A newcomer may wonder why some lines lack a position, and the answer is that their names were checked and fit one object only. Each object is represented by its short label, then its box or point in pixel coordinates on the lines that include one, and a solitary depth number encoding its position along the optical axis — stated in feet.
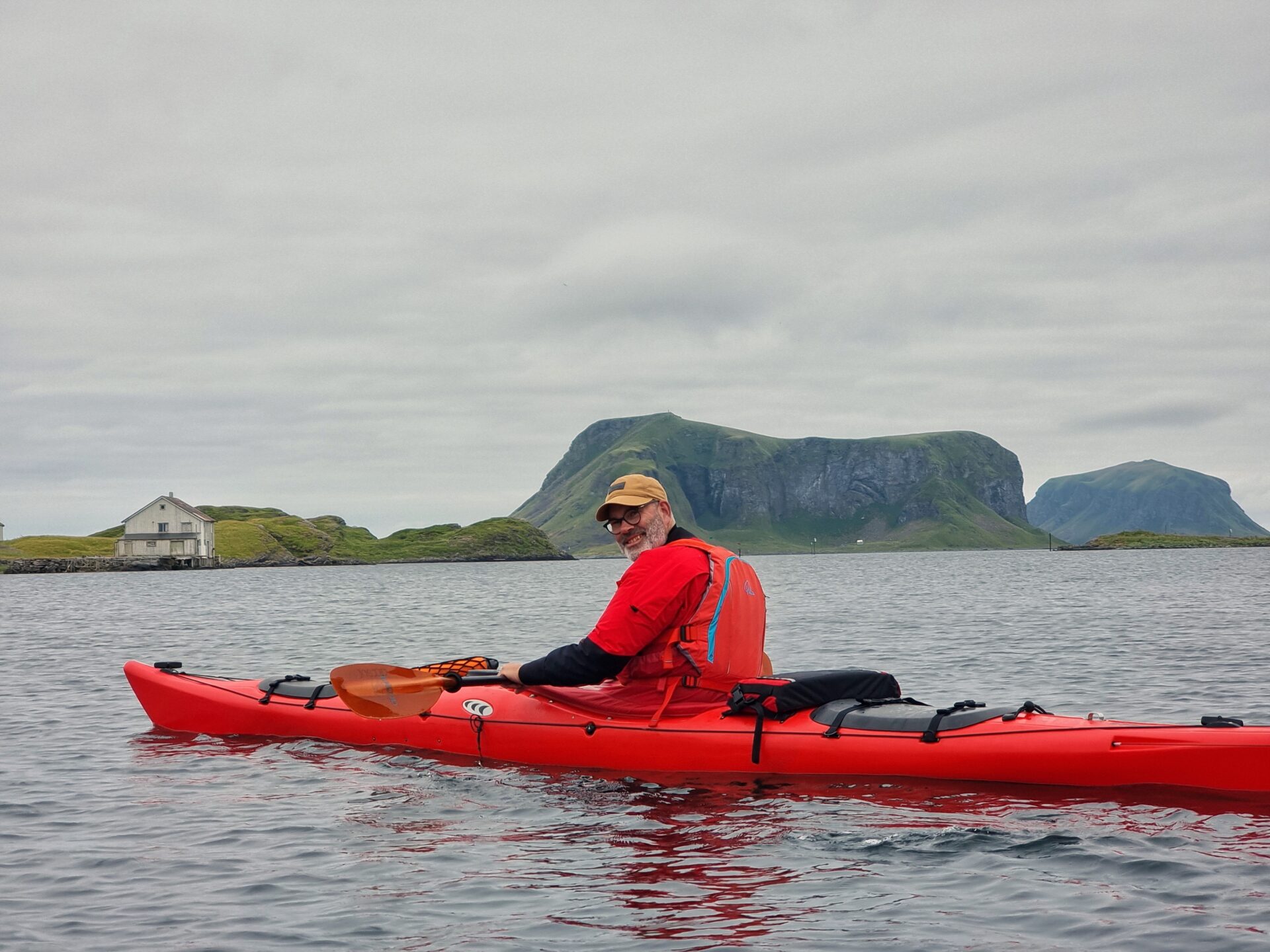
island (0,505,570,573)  411.34
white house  394.73
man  29.12
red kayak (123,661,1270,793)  26.91
